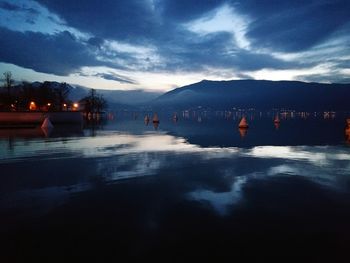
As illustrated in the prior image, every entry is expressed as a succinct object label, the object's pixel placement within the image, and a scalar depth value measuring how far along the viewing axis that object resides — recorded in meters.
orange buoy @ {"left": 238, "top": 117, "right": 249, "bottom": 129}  55.82
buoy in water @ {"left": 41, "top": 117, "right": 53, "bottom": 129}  53.39
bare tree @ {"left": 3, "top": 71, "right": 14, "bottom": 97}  90.14
